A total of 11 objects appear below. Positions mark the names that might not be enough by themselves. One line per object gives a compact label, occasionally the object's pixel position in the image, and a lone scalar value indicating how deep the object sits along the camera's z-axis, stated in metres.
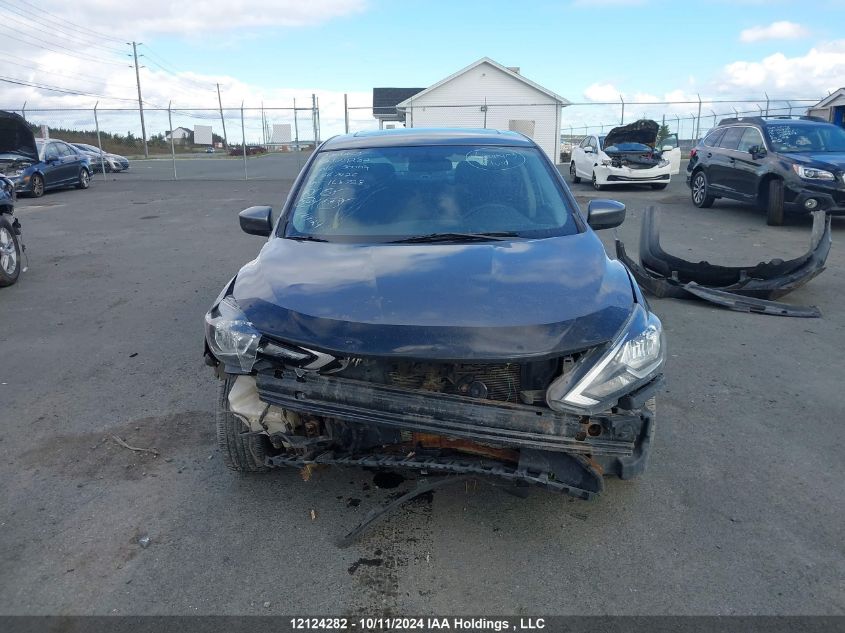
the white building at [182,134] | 68.48
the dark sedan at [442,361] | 2.69
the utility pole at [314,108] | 25.02
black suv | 11.16
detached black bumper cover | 6.87
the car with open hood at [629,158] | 17.84
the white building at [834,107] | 27.06
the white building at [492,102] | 35.47
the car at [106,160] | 28.29
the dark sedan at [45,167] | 13.27
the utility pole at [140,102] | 46.59
